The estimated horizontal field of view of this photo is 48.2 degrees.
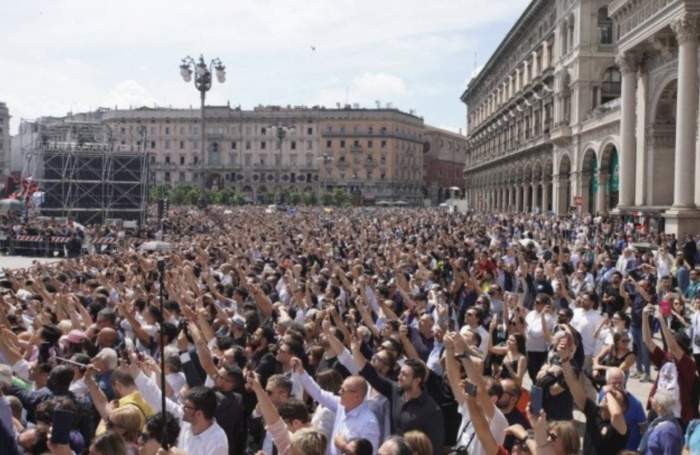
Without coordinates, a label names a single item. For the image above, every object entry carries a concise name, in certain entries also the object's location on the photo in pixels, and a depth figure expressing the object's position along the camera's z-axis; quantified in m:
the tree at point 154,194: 97.06
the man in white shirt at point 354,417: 5.96
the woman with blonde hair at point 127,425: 5.78
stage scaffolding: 46.41
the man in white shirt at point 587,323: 10.27
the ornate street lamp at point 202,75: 33.88
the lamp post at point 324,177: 130.75
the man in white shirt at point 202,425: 5.84
